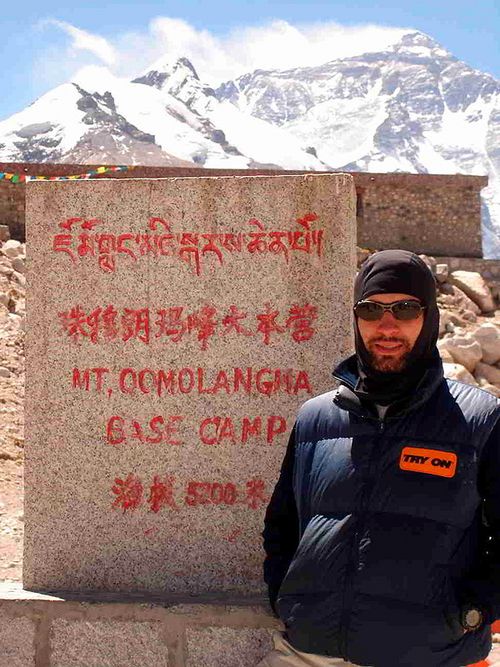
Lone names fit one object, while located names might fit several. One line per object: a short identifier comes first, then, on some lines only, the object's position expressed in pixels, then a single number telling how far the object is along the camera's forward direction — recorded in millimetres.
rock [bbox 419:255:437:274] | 18069
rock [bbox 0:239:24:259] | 15380
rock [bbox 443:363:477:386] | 10609
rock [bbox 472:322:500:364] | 11828
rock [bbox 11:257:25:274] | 14855
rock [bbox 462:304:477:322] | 15470
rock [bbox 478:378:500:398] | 11141
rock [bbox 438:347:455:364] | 11484
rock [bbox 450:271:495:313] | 16984
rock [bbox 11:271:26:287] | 14186
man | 2361
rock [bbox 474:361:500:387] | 11523
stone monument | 3566
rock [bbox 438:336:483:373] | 11516
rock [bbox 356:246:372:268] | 16756
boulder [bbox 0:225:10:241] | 16969
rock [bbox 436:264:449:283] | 17328
